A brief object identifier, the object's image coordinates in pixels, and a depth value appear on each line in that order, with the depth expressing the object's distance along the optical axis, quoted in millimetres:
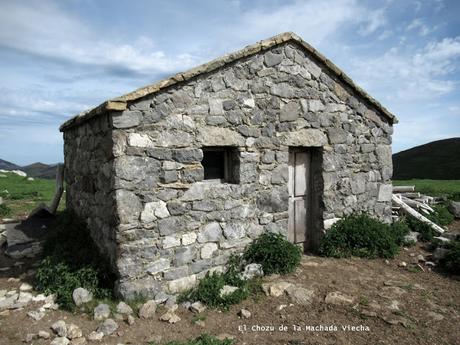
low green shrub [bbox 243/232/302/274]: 6105
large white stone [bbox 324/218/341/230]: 7227
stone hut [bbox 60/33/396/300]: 5137
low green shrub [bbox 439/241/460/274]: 6376
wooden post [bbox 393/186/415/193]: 11641
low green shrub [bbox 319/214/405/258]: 7070
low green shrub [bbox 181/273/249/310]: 5164
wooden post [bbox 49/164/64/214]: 9273
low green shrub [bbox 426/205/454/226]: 9594
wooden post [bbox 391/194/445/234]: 8614
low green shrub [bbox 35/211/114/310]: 5176
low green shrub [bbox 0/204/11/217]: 10453
